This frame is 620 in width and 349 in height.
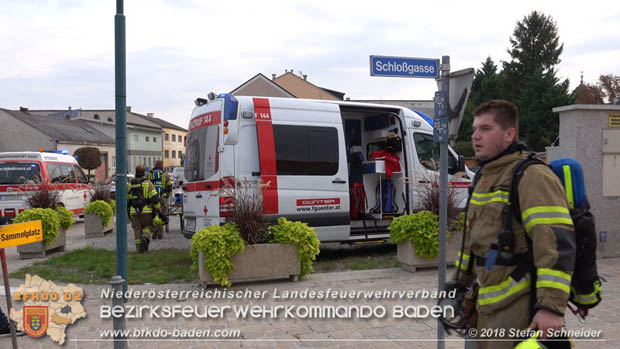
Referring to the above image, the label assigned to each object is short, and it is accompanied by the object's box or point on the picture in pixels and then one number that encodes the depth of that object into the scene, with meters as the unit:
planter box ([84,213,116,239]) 12.56
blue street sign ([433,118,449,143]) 4.32
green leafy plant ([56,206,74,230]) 10.18
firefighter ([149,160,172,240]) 12.33
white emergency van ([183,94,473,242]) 8.10
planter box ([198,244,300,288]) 6.62
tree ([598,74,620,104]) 45.09
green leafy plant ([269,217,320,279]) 6.88
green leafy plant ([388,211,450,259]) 7.46
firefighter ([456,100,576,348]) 2.23
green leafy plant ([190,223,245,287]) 6.42
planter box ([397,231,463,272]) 7.55
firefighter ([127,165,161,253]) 10.02
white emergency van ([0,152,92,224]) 13.08
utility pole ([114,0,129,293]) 5.24
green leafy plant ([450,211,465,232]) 7.73
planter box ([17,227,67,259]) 9.45
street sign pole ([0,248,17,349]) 4.19
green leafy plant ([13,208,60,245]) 9.23
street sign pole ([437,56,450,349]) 4.11
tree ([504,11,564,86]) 46.72
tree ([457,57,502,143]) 44.03
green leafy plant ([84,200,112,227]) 12.55
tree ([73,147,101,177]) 42.44
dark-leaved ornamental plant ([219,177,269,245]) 6.82
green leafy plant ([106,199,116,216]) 13.40
